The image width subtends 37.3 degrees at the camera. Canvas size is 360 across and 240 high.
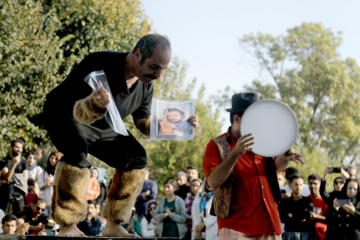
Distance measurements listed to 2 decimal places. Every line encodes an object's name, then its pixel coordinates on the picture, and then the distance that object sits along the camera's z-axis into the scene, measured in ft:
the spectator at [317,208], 26.58
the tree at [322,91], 104.99
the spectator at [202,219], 26.84
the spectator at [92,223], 29.37
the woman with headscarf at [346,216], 25.94
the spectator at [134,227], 35.73
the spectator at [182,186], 35.04
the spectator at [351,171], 28.81
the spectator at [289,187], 27.87
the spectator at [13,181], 31.27
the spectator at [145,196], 36.60
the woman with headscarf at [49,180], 33.88
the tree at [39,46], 41.75
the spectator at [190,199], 31.63
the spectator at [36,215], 30.24
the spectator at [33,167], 35.65
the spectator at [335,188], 26.89
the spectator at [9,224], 27.61
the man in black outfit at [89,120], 14.15
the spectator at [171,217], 31.68
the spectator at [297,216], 26.12
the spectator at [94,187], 34.32
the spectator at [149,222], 34.83
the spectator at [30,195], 32.81
